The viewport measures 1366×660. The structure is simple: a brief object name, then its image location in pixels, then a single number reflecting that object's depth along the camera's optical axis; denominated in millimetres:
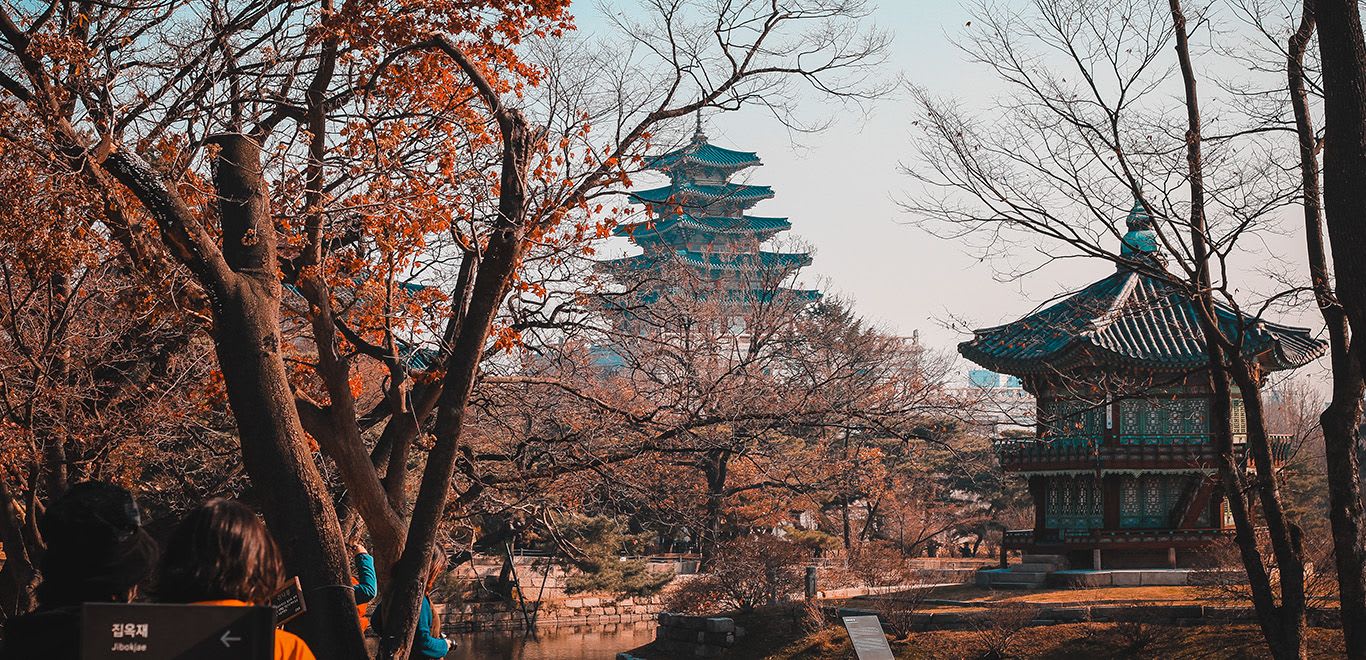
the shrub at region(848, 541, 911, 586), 21375
